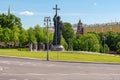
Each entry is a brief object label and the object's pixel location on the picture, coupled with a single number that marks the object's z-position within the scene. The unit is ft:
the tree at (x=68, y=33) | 480.64
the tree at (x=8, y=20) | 443.32
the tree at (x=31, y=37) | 415.68
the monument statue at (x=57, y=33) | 262.16
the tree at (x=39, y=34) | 427.33
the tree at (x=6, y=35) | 404.92
